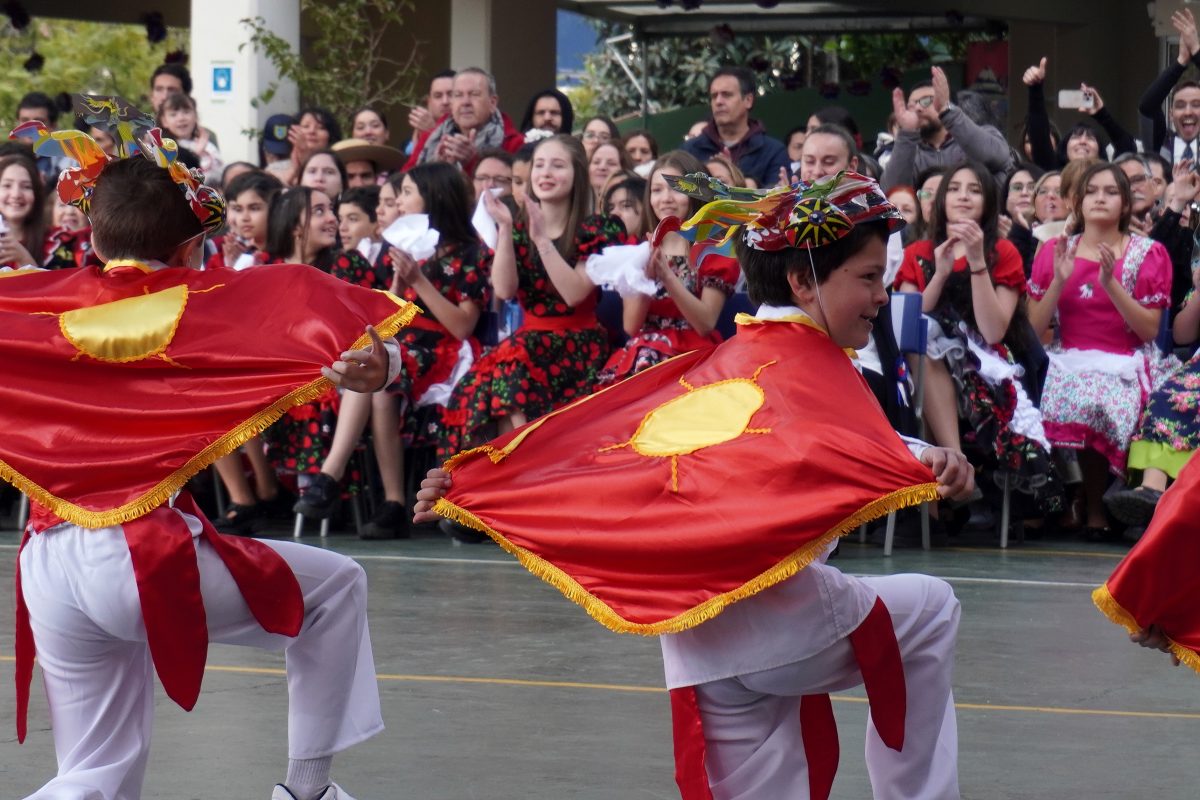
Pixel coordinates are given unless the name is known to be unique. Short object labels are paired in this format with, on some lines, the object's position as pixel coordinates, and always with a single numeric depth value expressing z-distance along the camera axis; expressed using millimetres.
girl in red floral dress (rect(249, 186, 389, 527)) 16259
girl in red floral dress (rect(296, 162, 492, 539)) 16026
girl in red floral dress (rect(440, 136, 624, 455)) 15368
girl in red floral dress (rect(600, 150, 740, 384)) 14930
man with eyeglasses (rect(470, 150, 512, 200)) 17219
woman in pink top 15766
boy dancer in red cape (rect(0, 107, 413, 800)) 6923
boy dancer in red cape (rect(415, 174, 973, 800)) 6286
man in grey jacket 18261
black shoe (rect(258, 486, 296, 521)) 17068
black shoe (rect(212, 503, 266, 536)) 16232
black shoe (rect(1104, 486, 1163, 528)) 14683
